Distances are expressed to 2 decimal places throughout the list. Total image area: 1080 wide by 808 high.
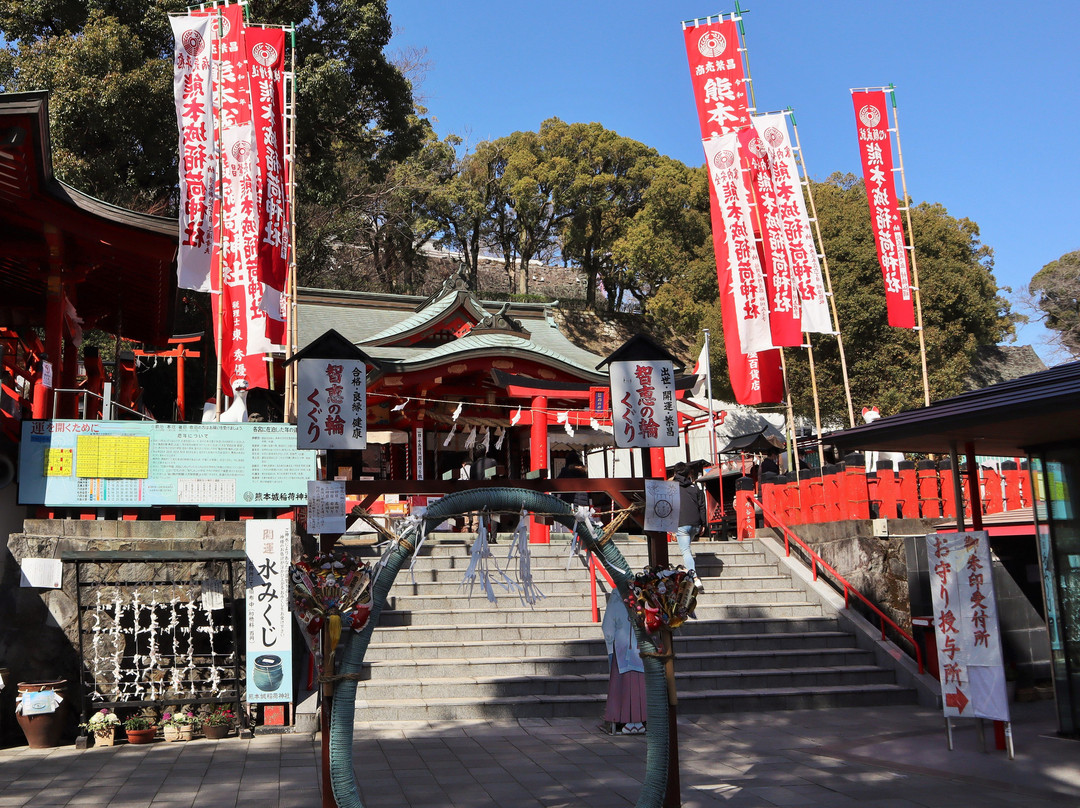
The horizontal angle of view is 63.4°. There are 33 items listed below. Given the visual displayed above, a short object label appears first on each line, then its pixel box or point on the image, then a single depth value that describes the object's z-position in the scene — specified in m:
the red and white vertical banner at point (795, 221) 15.52
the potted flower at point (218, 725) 9.70
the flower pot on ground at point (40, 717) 9.17
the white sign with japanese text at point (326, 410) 8.88
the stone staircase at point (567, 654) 10.64
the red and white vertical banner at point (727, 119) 15.78
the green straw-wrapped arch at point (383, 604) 6.07
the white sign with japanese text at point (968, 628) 8.12
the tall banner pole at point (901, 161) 16.44
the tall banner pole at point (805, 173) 16.56
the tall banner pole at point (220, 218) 12.52
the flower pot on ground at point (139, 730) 9.48
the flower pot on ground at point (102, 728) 9.42
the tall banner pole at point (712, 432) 16.75
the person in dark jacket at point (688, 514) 13.39
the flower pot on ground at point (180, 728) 9.70
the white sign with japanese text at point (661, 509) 7.48
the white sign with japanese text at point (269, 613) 9.92
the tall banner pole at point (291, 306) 14.03
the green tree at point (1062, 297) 32.50
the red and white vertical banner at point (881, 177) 16.17
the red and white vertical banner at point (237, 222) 12.61
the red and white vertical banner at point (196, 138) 12.16
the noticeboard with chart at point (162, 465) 10.43
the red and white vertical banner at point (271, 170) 13.11
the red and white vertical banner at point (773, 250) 15.45
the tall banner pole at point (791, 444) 16.33
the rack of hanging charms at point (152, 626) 9.81
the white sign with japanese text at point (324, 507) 7.86
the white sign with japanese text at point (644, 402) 8.91
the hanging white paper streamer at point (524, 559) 7.00
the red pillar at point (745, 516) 16.36
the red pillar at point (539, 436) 16.62
